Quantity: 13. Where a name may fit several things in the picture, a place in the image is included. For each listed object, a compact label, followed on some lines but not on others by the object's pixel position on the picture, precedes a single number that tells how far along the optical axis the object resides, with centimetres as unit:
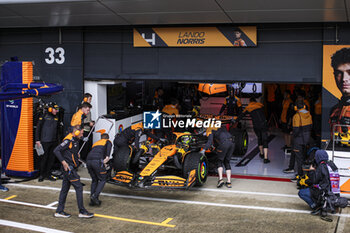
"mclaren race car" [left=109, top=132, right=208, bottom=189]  959
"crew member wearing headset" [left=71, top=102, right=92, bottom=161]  1067
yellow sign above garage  1114
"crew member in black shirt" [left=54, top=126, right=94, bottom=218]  859
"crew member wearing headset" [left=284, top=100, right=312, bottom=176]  1115
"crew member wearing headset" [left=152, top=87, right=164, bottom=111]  1542
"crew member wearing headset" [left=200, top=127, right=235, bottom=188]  1060
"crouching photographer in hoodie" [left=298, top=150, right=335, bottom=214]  861
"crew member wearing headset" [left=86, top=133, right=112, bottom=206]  909
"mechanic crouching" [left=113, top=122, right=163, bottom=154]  1091
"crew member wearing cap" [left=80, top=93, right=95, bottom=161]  1193
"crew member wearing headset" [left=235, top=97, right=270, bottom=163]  1296
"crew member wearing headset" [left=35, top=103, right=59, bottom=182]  1136
